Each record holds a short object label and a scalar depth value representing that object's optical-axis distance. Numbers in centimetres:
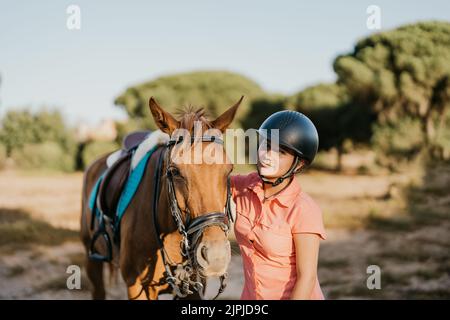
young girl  193
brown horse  201
